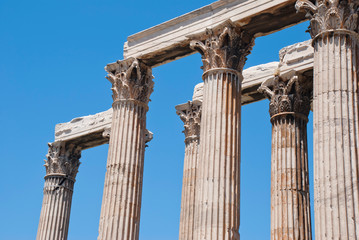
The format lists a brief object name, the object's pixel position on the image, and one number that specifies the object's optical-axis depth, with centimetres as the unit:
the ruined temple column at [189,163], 2894
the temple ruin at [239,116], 1798
